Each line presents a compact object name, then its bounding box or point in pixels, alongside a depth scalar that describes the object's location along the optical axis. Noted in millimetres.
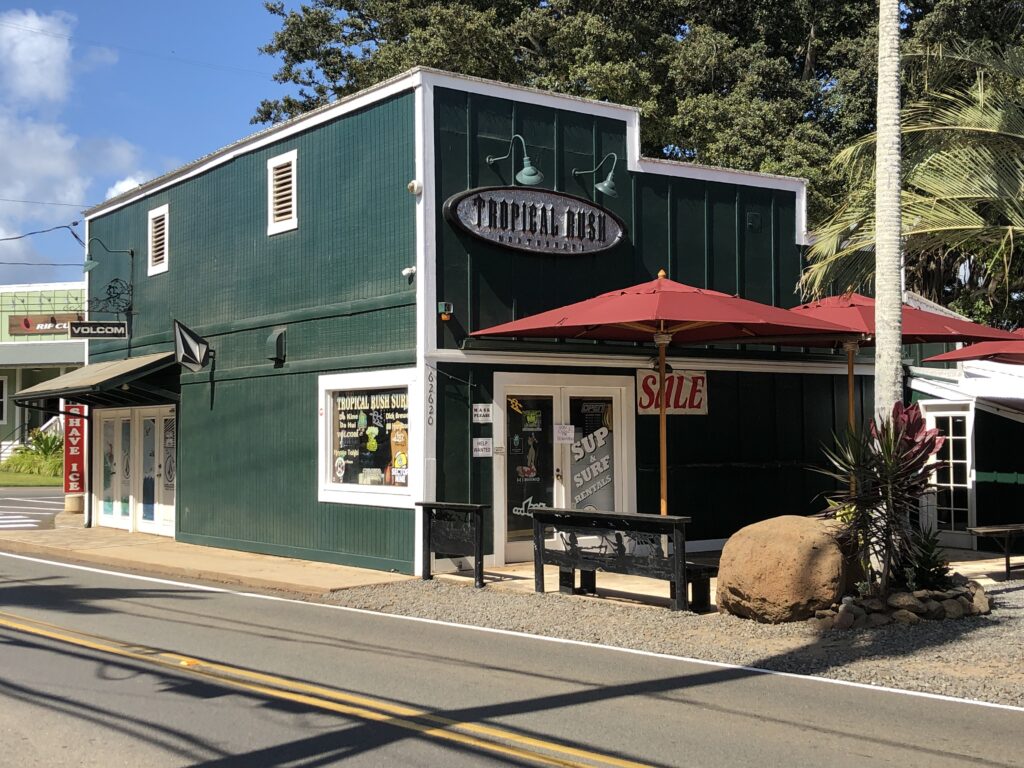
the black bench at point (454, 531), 13047
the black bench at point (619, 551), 11391
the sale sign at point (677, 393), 16266
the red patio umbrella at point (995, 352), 14695
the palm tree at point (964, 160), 12820
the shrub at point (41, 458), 40562
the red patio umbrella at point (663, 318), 11969
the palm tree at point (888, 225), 11195
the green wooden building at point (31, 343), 44156
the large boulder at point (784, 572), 10516
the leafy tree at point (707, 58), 26906
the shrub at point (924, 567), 10963
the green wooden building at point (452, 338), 14719
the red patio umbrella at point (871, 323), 13867
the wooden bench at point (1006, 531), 13188
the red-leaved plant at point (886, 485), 10727
